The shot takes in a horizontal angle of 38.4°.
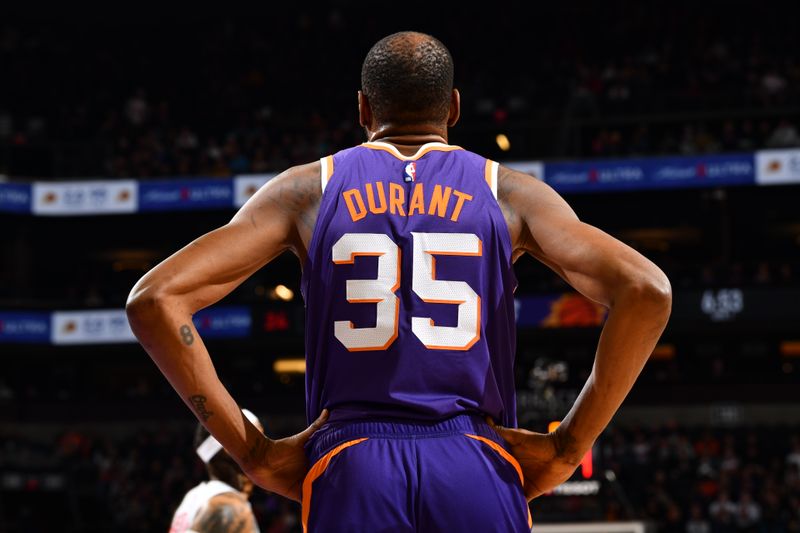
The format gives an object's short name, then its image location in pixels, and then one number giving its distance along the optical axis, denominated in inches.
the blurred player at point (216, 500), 177.6
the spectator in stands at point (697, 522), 661.3
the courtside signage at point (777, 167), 883.4
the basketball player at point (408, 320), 93.0
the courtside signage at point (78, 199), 992.9
